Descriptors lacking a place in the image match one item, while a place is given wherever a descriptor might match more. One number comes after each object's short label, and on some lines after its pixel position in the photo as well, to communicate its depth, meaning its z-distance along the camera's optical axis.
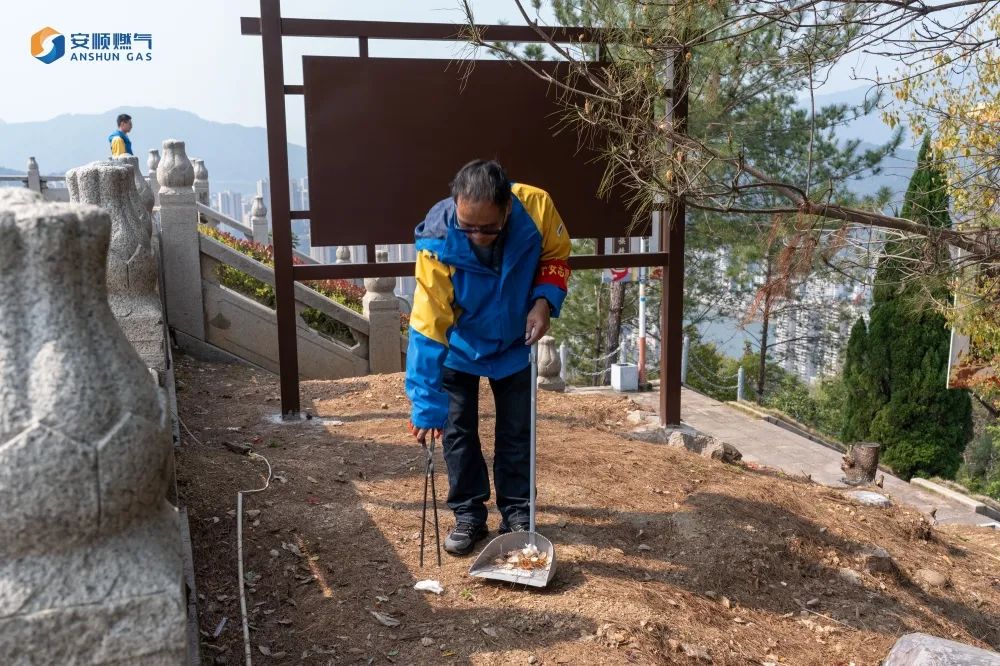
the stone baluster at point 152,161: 18.44
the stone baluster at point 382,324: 9.03
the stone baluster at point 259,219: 16.76
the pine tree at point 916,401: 13.52
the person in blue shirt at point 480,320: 3.29
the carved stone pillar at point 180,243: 7.67
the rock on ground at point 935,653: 2.74
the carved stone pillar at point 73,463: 1.72
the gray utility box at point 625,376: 9.72
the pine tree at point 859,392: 14.16
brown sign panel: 5.41
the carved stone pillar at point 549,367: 8.12
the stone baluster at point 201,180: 17.05
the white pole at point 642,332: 10.59
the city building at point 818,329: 22.06
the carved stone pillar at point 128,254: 4.00
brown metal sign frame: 5.30
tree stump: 6.95
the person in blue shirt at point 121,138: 10.55
